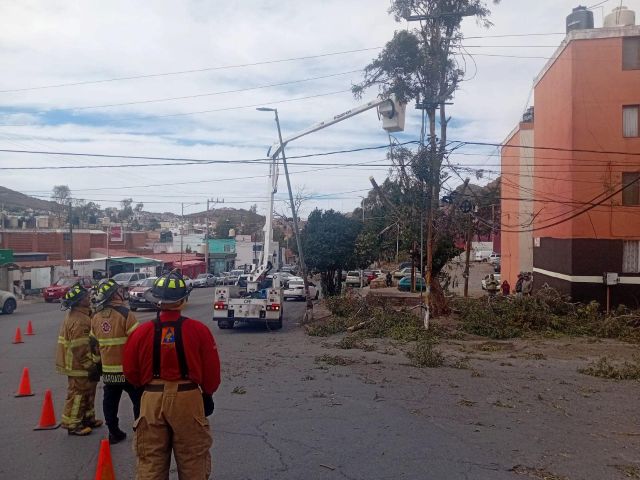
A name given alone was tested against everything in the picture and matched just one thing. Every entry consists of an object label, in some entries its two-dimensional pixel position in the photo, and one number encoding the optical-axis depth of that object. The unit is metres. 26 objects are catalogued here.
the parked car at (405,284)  44.94
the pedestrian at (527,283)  30.08
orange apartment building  23.56
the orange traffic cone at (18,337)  17.81
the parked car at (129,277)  41.31
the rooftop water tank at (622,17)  25.35
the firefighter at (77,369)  7.47
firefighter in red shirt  4.61
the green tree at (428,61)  22.81
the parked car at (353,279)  51.03
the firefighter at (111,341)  6.99
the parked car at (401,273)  55.65
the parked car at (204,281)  57.12
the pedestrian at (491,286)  29.65
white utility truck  21.12
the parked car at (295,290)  39.12
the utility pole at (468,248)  30.17
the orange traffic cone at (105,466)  5.54
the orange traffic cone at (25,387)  10.09
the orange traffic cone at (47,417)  7.90
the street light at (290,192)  24.17
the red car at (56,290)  37.71
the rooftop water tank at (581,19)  27.31
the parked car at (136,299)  28.89
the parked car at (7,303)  28.91
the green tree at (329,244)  37.47
